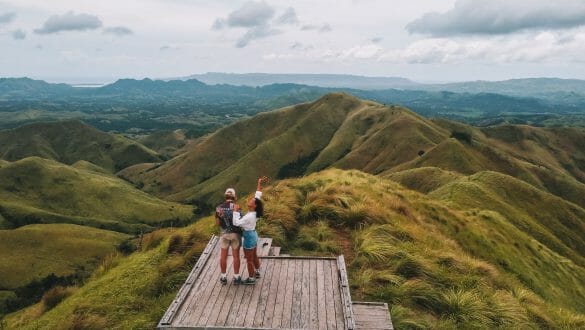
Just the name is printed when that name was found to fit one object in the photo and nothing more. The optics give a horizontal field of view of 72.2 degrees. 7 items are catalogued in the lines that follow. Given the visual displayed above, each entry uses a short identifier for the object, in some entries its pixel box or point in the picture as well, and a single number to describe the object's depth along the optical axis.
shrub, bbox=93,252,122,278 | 17.17
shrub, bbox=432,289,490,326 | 12.52
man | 12.24
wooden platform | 10.20
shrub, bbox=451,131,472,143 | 148.34
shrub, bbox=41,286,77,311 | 16.33
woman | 12.38
